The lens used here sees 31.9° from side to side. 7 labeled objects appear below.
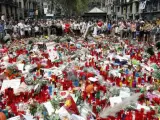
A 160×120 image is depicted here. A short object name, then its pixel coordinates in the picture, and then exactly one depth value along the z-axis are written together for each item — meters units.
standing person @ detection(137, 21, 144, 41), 20.31
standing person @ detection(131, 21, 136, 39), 21.28
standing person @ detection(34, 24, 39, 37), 23.74
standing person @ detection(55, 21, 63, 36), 24.67
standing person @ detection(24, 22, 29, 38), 23.12
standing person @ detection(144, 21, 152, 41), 19.66
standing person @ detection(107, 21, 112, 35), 24.55
